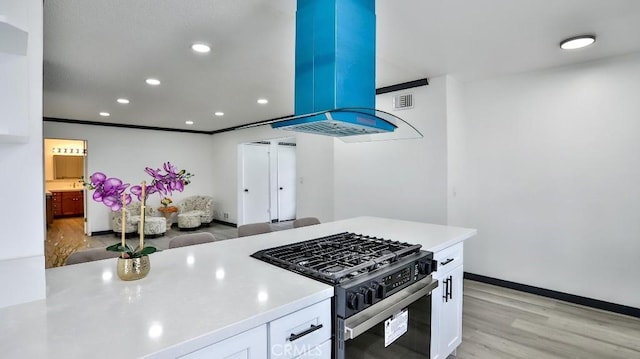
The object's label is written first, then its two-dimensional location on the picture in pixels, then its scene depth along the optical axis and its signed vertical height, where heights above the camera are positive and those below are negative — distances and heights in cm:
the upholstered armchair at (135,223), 647 -91
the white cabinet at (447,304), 196 -84
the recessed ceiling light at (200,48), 277 +117
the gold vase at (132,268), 132 -37
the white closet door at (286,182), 834 -10
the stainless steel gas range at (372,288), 131 -52
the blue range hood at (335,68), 168 +62
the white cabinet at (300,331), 110 -57
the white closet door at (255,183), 759 -11
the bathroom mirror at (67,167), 942 +39
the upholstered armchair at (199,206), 773 -68
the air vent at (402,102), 391 +96
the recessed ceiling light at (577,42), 257 +113
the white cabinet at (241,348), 94 -53
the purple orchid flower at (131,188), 125 -3
